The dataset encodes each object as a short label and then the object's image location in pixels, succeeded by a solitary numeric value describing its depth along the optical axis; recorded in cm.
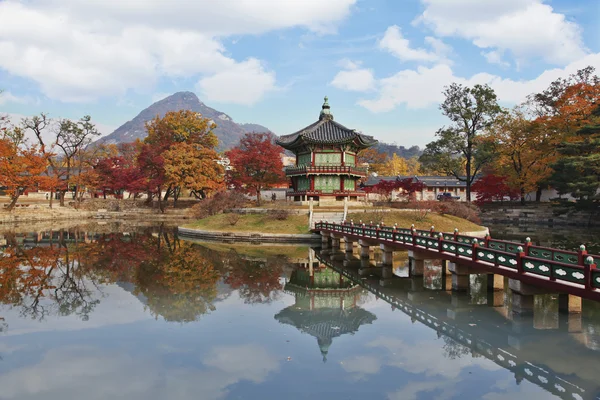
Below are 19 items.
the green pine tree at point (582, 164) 4416
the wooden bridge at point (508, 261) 1176
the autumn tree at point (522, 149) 5544
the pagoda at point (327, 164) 5028
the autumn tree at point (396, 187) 5000
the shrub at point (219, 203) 4820
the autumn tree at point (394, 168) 10012
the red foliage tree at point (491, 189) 5978
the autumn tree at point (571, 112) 5038
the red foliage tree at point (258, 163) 5304
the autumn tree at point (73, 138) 6519
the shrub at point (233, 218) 4172
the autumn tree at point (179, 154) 6025
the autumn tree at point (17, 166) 5222
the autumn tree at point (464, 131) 5772
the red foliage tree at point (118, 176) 6820
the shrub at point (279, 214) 4042
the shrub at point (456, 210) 4250
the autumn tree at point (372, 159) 9269
